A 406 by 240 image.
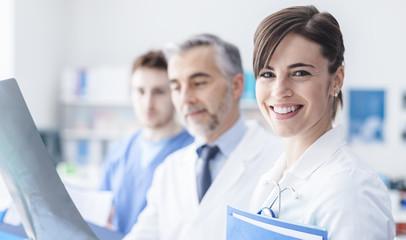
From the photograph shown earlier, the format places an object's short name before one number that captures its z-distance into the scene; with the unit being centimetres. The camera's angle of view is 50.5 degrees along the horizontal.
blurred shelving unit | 461
